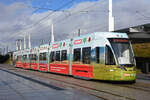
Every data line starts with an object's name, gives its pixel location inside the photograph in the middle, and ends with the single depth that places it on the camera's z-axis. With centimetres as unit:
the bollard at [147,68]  2298
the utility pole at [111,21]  2880
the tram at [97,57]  1251
